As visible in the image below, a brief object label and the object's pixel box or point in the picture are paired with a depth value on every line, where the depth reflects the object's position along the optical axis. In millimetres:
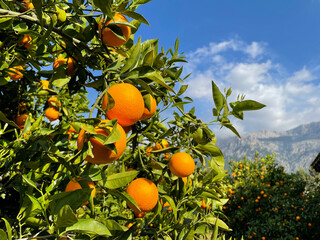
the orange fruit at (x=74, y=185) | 830
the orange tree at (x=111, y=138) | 739
